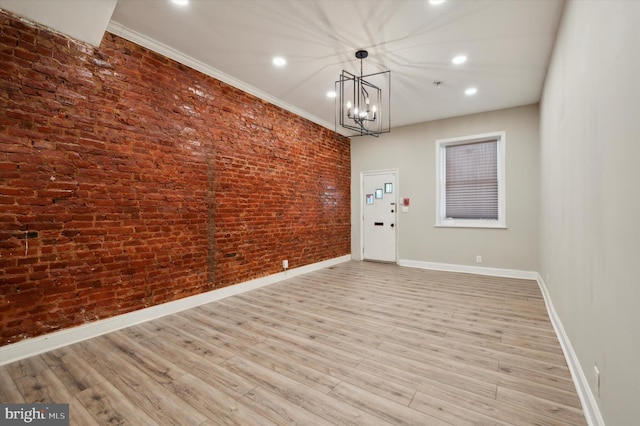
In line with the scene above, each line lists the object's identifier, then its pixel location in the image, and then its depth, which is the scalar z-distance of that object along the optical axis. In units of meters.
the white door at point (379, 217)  6.50
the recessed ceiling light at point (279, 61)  3.60
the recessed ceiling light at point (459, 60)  3.53
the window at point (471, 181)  5.44
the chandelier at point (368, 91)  3.54
